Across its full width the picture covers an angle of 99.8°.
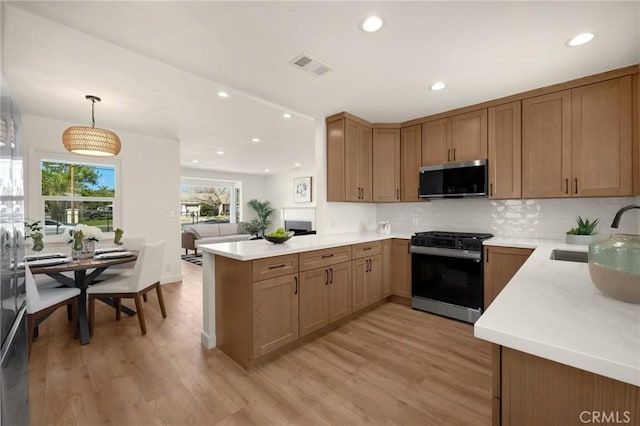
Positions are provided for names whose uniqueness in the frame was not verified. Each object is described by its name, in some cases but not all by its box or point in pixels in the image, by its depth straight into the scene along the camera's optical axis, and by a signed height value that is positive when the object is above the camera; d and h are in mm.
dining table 2420 -586
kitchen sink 2152 -369
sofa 7323 -664
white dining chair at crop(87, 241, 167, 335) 2691 -743
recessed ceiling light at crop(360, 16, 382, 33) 1699 +1212
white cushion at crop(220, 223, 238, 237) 8180 -509
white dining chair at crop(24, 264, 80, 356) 2165 -770
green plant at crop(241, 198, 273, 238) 9089 -105
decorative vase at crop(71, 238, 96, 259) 2887 -389
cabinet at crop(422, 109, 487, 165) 3084 +876
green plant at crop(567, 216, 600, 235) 2473 -172
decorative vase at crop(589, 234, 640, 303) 821 -183
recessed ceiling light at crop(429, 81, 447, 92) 2572 +1219
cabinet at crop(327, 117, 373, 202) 3387 +655
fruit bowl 2615 -264
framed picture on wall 8562 +716
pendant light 2557 +701
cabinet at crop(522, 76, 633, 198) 2365 +644
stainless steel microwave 3035 +366
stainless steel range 2816 -706
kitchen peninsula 2100 -709
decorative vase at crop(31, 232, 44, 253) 2763 -295
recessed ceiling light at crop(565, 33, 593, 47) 1869 +1210
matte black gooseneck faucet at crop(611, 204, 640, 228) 1152 -29
